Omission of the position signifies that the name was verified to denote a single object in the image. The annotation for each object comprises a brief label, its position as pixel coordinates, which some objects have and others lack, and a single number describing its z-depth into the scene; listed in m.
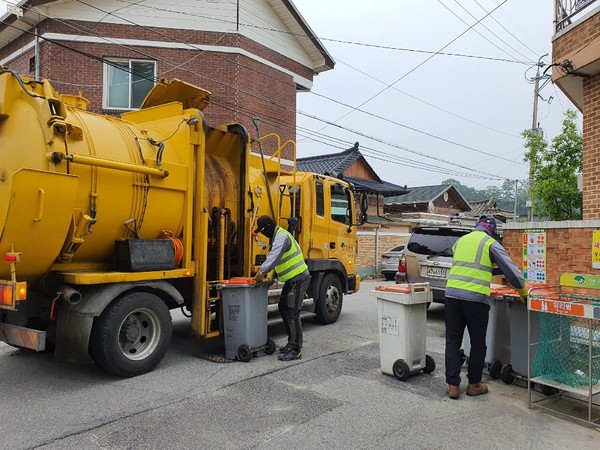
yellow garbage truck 4.57
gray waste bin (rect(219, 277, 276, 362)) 6.06
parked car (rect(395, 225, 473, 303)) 8.73
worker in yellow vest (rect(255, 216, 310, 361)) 6.22
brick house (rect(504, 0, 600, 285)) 6.89
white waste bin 5.40
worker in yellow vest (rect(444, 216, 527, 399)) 4.88
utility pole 23.21
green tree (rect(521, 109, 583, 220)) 14.98
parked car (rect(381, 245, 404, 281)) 17.91
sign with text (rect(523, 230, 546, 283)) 7.37
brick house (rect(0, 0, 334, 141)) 14.06
